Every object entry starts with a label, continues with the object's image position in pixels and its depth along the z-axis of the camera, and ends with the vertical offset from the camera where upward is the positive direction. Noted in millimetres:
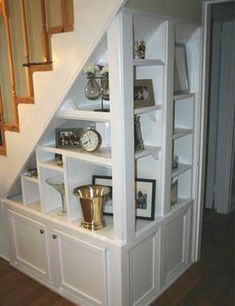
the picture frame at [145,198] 2188 -796
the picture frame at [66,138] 2178 -377
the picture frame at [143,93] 1933 -84
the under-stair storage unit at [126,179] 1806 -670
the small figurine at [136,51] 1930 +170
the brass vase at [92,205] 2068 -786
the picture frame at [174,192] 2404 -843
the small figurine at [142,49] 1952 +182
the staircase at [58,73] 1640 +50
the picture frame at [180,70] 2232 +59
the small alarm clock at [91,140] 1998 -366
